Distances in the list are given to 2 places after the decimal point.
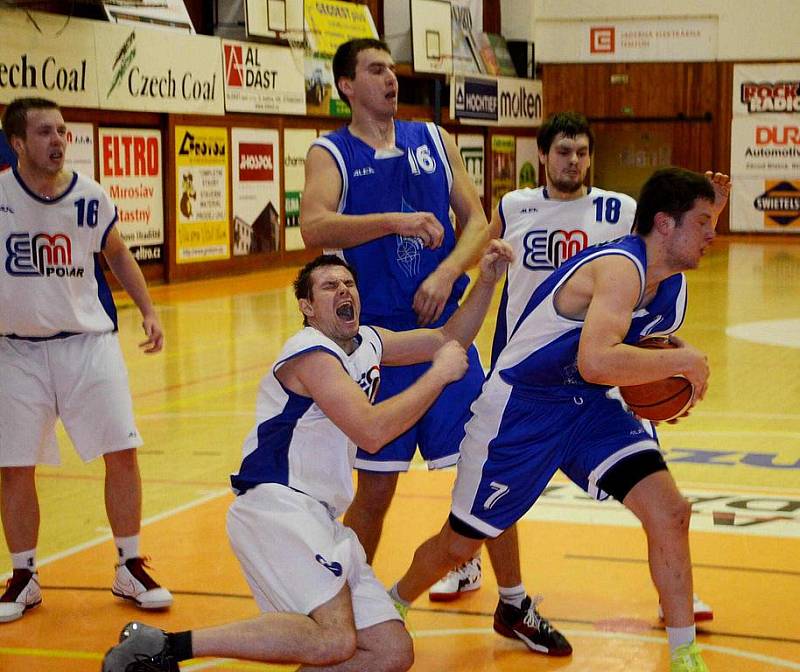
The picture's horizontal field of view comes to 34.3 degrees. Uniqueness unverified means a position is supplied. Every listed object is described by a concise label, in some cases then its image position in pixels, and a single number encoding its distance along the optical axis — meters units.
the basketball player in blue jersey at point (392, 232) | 4.71
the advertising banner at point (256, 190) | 19.14
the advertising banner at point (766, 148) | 27.53
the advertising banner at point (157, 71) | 16.17
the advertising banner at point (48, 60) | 14.39
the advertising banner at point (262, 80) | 18.77
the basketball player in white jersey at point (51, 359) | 5.09
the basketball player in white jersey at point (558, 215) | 5.74
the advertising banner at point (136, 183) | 16.50
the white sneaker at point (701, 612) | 4.75
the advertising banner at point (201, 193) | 17.84
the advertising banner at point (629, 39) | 27.81
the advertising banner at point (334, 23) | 20.59
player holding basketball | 3.96
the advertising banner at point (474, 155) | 25.84
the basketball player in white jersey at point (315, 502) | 3.63
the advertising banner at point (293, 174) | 20.36
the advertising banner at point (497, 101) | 25.06
